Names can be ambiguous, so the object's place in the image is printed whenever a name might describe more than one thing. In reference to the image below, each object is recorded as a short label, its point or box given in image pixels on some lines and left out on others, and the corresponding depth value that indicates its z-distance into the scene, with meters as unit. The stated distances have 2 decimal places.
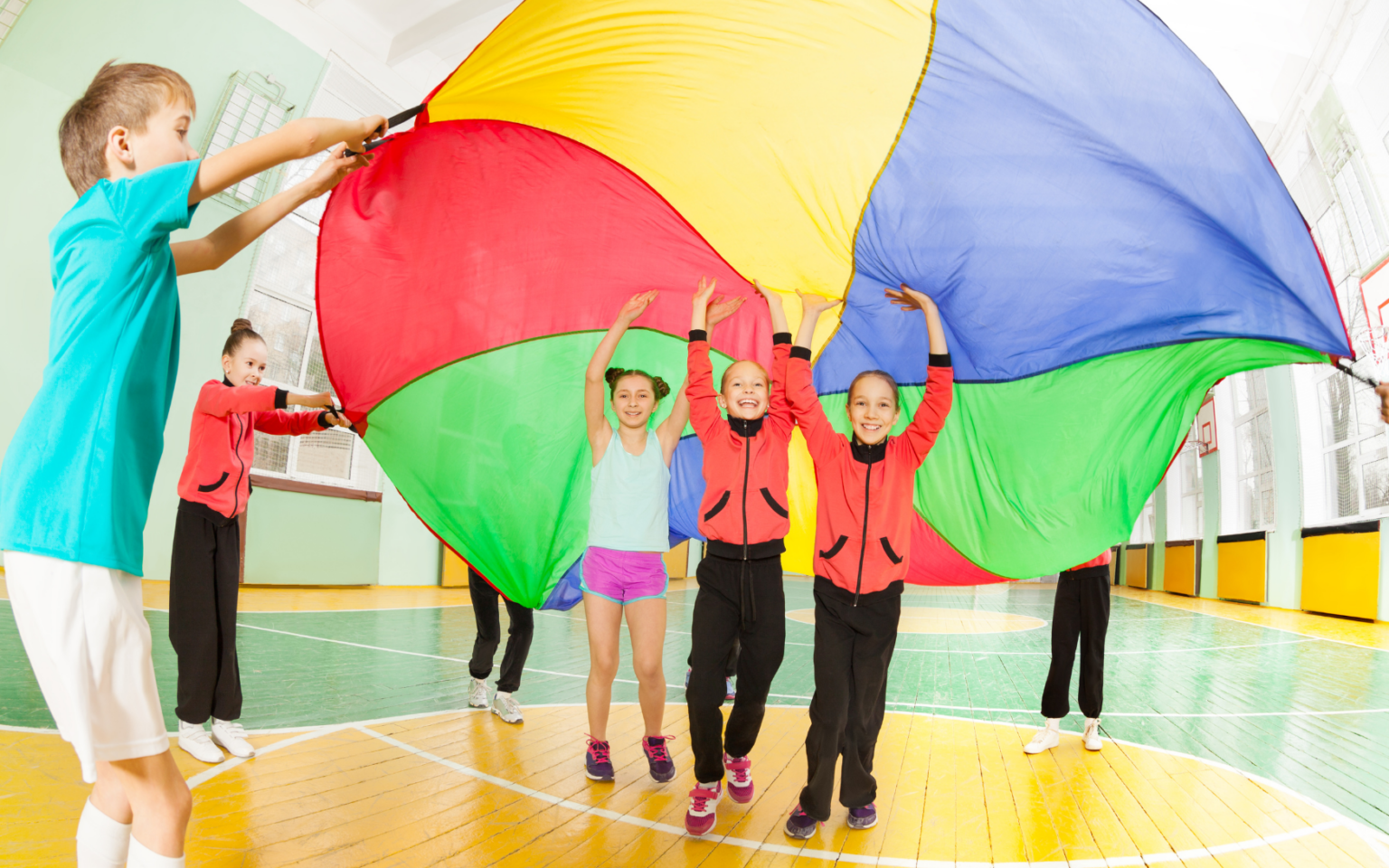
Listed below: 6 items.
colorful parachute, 2.10
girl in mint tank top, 2.64
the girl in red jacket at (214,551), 2.70
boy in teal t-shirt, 1.09
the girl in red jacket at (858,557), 2.26
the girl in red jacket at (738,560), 2.36
